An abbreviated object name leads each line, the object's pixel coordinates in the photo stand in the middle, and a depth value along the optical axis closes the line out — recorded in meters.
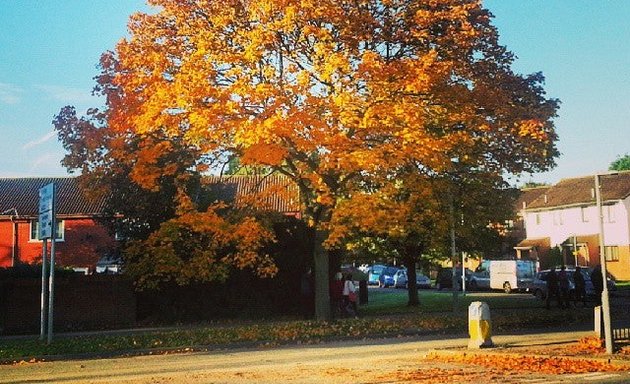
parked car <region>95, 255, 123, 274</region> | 46.42
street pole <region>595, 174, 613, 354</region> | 14.48
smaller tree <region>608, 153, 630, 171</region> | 107.56
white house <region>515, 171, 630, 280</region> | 58.19
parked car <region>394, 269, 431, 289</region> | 58.64
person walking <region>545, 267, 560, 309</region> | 30.73
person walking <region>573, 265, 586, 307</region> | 32.34
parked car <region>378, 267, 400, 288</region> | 62.56
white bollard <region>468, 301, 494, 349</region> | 16.12
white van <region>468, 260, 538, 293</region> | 47.72
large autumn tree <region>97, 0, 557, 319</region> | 19.77
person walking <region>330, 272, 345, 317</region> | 29.24
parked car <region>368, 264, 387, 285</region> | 67.53
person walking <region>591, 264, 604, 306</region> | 29.94
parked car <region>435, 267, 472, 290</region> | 54.71
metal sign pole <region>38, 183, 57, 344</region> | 20.41
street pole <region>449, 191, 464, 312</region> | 25.27
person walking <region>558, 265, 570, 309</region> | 30.75
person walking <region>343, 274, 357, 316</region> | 28.70
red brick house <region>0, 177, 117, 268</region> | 47.38
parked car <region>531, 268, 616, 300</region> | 37.66
